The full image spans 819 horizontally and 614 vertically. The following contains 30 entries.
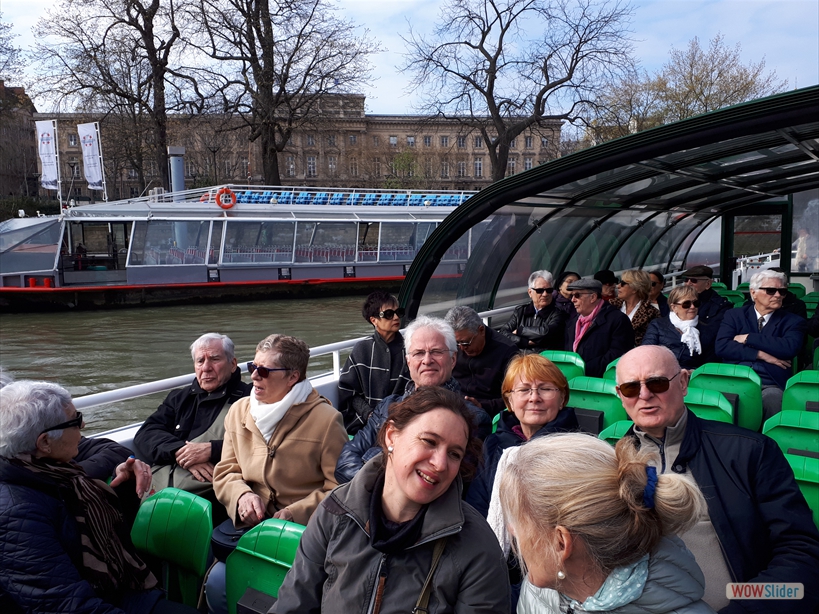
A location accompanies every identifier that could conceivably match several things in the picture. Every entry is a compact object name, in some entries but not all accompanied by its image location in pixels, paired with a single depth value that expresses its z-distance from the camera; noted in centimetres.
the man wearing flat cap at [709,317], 580
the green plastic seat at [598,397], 425
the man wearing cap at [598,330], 561
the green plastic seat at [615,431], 340
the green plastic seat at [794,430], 333
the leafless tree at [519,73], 2875
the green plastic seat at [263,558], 248
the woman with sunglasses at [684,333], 560
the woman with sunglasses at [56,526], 223
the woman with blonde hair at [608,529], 143
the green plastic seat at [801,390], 412
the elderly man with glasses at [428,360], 350
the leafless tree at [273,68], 2859
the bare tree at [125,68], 2733
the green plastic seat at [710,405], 380
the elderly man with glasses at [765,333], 513
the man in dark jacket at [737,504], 223
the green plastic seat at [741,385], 434
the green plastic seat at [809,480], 270
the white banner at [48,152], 2245
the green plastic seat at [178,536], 277
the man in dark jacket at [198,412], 380
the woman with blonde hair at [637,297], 641
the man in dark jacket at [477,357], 458
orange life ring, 2139
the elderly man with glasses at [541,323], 660
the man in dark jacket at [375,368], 470
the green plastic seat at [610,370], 502
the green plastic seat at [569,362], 502
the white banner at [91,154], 2272
